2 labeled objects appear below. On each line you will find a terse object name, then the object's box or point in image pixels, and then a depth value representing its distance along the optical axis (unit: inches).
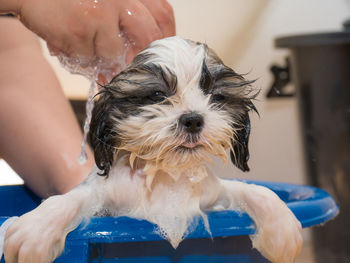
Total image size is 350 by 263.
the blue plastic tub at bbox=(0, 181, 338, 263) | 24.5
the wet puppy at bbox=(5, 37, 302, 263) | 25.6
